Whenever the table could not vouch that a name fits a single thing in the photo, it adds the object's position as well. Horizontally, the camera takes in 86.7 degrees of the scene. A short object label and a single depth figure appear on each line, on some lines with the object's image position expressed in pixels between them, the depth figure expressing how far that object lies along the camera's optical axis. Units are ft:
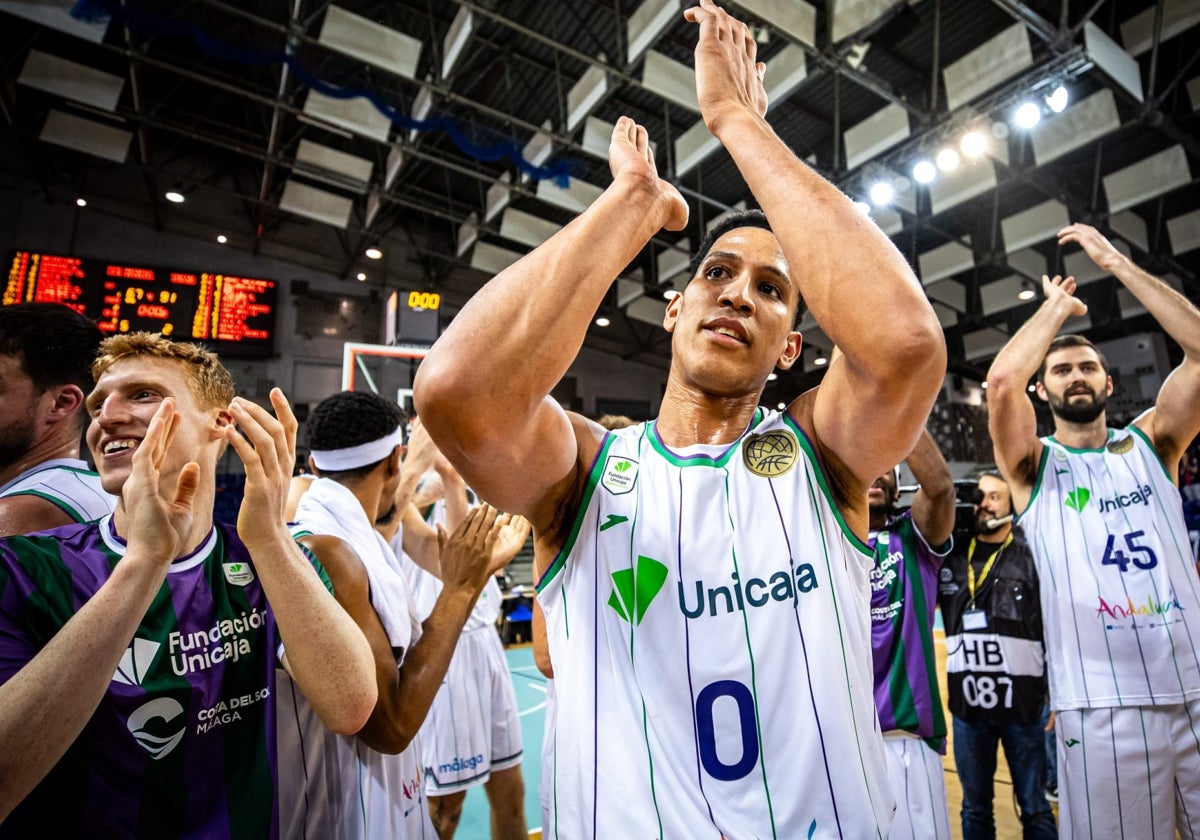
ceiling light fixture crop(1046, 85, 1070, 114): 21.54
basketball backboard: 26.59
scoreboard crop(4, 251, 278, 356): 34.68
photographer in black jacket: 10.33
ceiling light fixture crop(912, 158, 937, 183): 26.08
